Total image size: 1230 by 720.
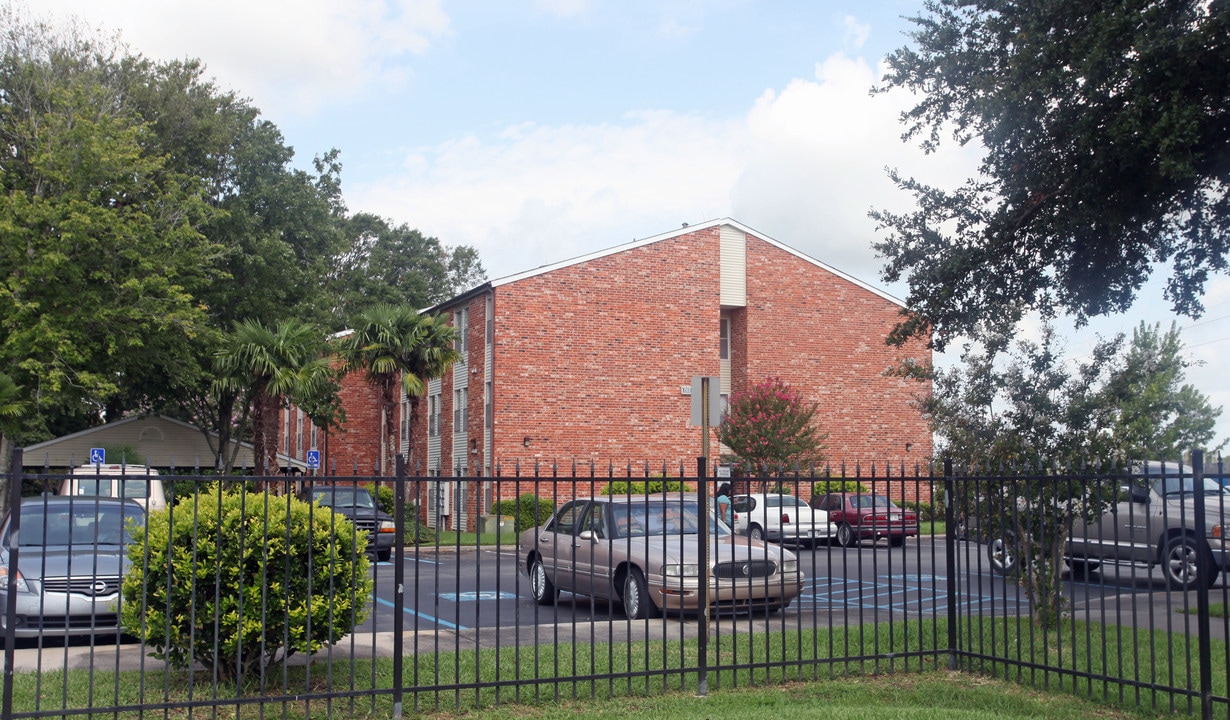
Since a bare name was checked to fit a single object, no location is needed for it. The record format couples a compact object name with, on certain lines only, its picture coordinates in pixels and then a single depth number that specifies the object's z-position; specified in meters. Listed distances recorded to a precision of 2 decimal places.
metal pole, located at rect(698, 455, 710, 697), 8.30
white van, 16.80
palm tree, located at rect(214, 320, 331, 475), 31.78
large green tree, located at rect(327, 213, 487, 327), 55.81
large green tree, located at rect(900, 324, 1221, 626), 10.52
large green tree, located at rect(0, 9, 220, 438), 27.89
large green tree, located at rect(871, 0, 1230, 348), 11.05
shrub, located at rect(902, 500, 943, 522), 11.70
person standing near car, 16.73
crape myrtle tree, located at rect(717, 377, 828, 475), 32.34
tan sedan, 11.18
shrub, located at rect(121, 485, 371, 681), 7.43
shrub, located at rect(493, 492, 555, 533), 31.60
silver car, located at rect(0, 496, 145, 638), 9.97
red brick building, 35.75
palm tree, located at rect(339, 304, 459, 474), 33.50
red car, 22.10
